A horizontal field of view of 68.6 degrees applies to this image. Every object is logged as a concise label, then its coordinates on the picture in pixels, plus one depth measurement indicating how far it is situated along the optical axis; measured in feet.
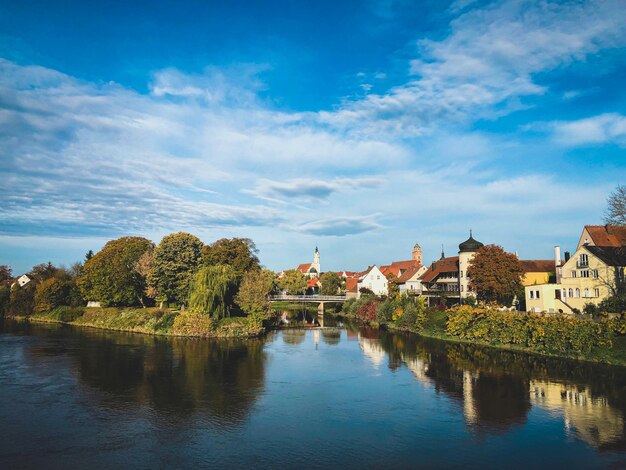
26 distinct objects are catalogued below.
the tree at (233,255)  222.69
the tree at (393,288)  244.75
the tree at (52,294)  239.91
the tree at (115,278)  210.59
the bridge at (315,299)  258.37
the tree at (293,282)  357.20
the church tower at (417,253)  474.90
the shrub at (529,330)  119.14
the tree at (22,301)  251.39
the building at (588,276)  145.38
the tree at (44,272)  272.02
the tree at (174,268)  194.90
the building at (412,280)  266.16
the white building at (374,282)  302.19
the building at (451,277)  209.67
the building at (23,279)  353.04
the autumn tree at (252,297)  180.24
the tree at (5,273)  365.61
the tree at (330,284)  359.25
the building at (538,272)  206.69
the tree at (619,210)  126.82
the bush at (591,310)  135.36
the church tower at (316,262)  598.34
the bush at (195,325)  169.37
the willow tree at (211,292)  170.19
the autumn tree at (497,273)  175.32
